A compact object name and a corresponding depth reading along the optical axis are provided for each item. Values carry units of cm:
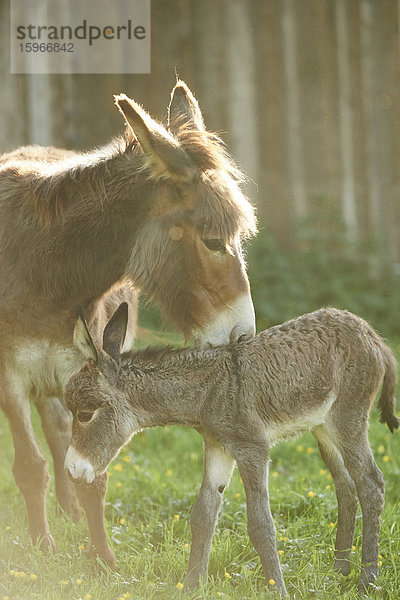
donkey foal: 747
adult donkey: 759
